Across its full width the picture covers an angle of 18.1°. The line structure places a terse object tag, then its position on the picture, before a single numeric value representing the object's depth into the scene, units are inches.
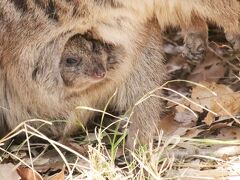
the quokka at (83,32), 131.6
